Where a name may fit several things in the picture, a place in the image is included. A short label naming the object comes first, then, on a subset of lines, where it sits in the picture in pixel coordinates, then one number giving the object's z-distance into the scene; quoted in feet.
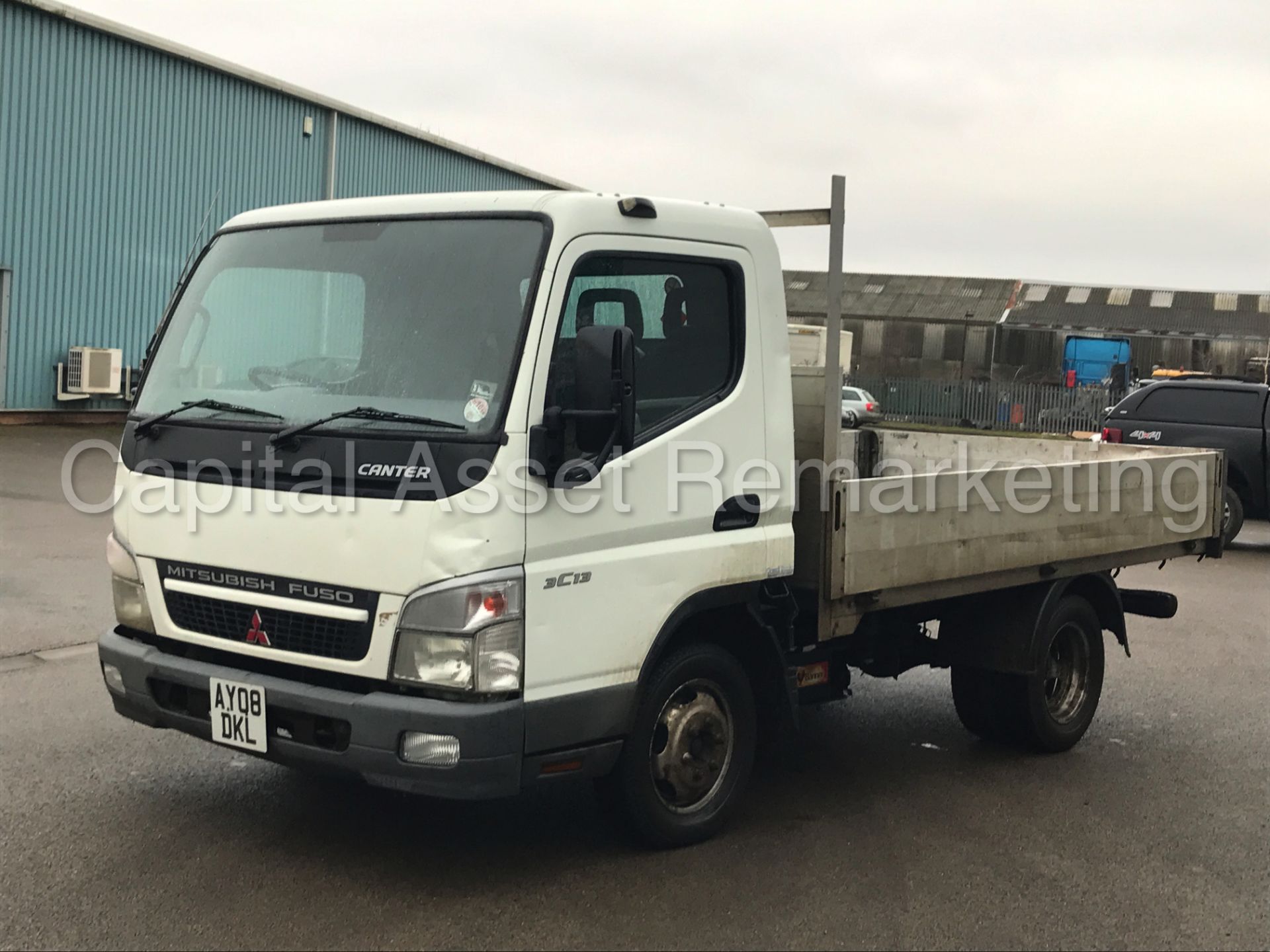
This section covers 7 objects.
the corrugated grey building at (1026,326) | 150.20
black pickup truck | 53.62
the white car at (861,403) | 124.67
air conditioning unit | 72.13
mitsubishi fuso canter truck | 14.07
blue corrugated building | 69.26
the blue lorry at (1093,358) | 151.02
